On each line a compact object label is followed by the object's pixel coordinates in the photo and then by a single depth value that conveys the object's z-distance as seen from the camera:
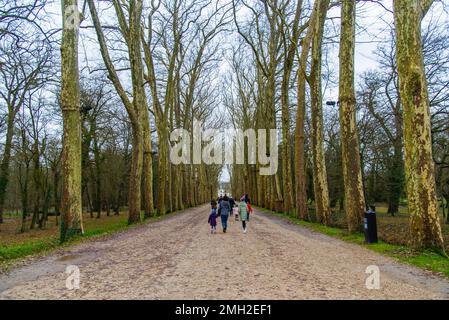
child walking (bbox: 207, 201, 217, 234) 14.62
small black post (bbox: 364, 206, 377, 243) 11.13
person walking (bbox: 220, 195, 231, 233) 14.89
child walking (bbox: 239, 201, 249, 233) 14.95
